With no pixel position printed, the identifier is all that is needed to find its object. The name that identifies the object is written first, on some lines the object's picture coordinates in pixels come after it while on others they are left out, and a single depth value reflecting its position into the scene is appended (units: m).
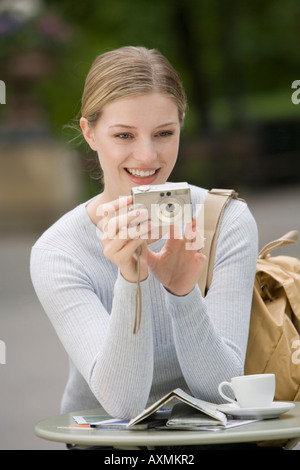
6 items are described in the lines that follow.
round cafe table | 4.19
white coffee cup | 4.63
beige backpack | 5.34
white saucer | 4.55
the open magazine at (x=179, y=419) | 4.40
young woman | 4.65
